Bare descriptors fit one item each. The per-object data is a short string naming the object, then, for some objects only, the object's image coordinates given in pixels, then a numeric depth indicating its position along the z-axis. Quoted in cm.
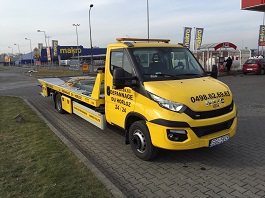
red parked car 2298
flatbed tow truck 423
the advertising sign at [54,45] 5463
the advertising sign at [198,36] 2938
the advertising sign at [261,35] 2997
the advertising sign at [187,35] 2798
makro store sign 7800
